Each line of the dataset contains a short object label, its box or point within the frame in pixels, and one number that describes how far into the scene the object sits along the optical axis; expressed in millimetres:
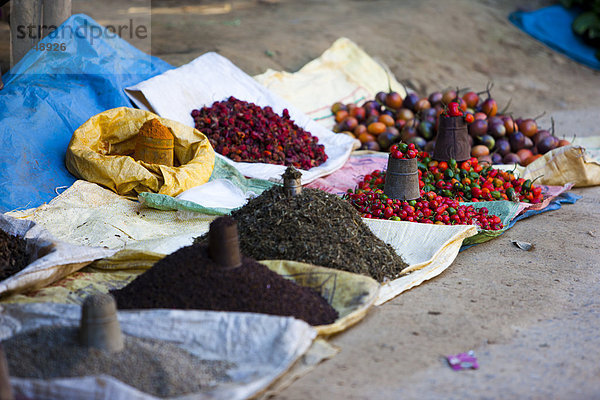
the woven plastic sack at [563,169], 4348
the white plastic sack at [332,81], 5473
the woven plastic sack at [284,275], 2285
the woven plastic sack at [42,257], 2299
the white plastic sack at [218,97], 4172
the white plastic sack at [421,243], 2753
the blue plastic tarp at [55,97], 3391
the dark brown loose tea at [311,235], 2562
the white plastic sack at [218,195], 3393
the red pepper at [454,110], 3959
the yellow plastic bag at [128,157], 3389
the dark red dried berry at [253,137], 4203
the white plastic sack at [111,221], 2916
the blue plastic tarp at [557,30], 8422
